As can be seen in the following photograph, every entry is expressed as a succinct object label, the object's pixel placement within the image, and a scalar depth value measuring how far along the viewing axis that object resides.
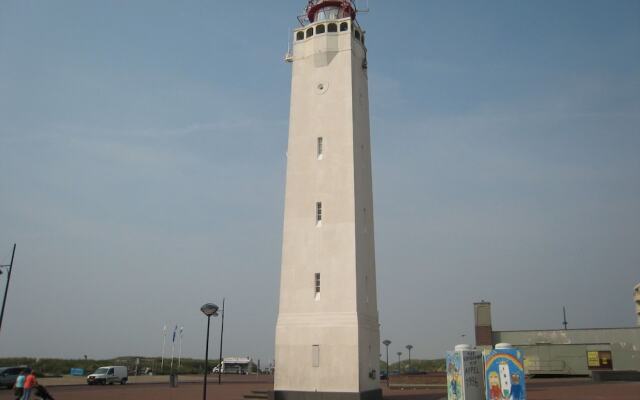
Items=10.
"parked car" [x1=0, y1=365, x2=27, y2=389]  42.38
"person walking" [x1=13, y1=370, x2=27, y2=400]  24.66
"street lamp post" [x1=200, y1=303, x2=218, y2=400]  23.40
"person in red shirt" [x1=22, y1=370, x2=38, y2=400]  23.38
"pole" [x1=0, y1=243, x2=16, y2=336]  36.81
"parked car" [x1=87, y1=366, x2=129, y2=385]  50.72
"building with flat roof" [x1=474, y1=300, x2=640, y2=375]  53.97
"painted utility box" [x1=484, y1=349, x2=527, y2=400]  23.34
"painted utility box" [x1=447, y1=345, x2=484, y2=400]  23.98
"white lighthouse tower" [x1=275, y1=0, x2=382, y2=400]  27.86
